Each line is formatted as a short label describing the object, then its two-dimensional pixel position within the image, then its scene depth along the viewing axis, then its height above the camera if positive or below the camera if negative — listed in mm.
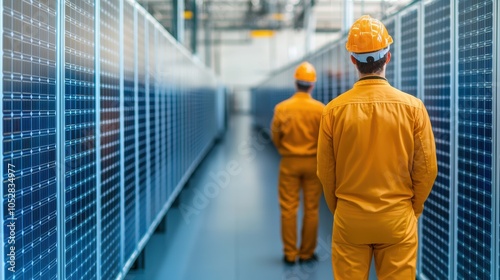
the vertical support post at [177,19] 7910 +1629
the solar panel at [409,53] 3654 +515
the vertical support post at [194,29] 11515 +2117
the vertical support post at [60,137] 2230 -80
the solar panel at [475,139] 2621 -100
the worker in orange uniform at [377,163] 2404 -212
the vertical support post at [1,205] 1648 -293
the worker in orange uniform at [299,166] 4406 -401
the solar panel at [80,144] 2395 -127
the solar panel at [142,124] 4137 -37
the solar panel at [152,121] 4676 -13
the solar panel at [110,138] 3031 -116
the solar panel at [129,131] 3627 -84
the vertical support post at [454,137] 3021 -101
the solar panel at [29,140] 1755 -80
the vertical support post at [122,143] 3443 -165
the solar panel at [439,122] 3168 -10
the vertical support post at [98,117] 2824 +15
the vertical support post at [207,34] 18375 +3503
